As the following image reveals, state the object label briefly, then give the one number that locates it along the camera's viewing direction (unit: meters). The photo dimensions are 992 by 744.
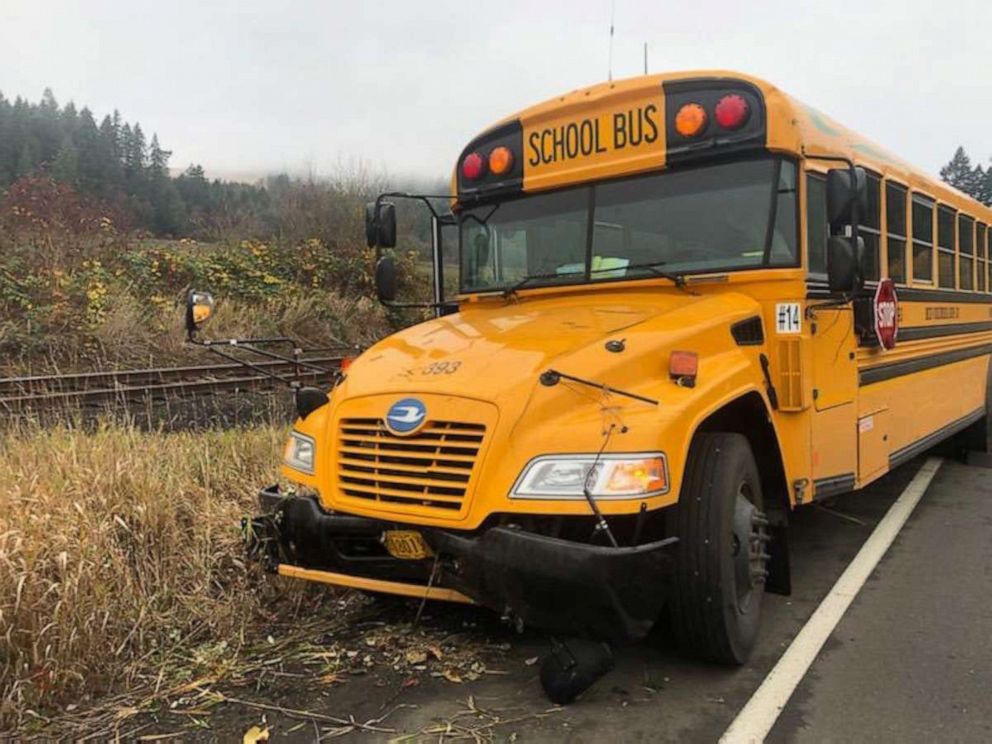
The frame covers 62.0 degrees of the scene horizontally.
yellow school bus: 2.86
